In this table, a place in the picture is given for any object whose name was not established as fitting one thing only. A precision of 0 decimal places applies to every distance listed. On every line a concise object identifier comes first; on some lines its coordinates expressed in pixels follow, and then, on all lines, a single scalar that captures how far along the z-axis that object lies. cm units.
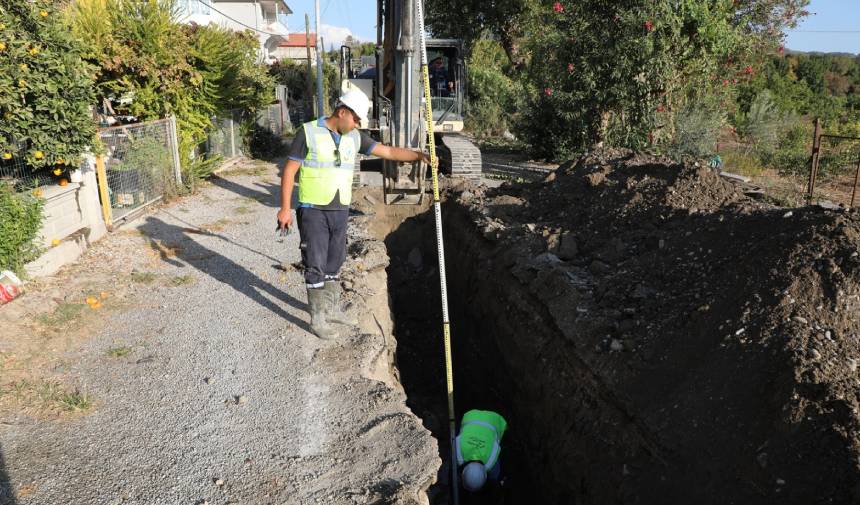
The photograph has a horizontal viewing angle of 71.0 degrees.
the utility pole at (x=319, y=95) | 2031
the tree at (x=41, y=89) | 621
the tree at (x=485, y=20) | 2230
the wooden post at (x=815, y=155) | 1004
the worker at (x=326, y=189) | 487
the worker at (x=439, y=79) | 1346
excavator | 799
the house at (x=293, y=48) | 5422
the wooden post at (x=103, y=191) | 827
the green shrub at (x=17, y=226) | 590
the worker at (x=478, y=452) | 495
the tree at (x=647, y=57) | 1106
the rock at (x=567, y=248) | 655
